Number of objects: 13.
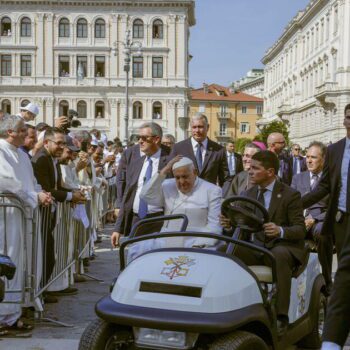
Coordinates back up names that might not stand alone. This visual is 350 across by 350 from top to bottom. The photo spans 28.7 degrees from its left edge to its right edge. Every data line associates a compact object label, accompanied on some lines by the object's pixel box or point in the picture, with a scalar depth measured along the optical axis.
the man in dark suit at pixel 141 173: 7.12
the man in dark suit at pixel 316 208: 8.02
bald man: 13.72
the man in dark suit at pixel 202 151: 8.20
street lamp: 34.91
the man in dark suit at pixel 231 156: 17.20
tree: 62.41
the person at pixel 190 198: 5.94
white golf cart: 3.91
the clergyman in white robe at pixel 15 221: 6.22
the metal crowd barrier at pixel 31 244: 6.25
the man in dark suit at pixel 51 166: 7.49
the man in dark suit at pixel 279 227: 4.84
